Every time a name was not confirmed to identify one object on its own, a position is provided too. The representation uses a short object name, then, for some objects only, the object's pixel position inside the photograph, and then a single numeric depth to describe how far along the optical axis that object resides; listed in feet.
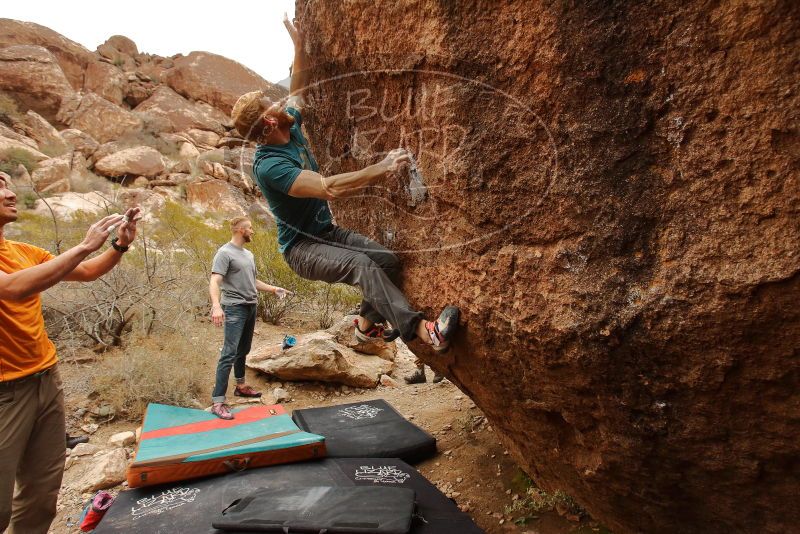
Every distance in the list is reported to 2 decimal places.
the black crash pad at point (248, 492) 8.48
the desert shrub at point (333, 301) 27.02
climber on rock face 7.58
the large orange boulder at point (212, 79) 77.10
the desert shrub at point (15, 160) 41.52
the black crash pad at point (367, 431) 12.01
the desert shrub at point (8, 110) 54.64
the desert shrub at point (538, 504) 9.32
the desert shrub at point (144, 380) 15.47
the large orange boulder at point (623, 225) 4.83
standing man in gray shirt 14.61
